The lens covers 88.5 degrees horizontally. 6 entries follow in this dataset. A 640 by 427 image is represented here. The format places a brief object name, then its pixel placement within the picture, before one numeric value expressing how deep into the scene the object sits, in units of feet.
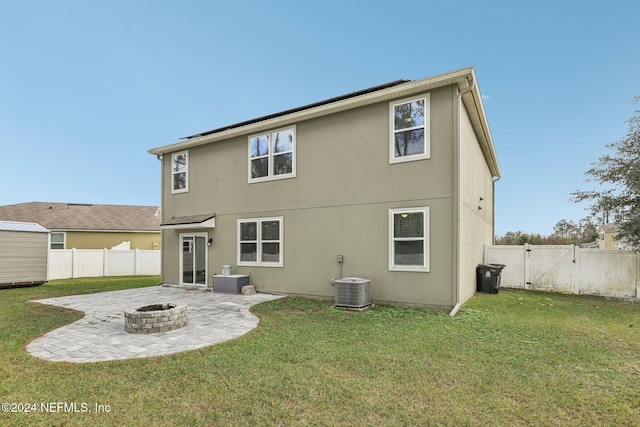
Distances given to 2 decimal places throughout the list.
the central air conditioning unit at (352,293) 25.48
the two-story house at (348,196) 25.38
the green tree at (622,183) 31.50
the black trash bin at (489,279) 32.12
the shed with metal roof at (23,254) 42.22
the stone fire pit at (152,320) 19.35
